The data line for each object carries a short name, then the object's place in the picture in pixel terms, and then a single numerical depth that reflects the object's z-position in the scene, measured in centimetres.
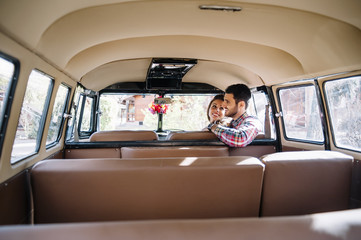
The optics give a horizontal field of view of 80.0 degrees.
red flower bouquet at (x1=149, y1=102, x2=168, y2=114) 521
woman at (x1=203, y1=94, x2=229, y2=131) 366
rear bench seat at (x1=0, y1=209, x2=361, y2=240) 75
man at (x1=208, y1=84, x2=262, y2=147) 245
